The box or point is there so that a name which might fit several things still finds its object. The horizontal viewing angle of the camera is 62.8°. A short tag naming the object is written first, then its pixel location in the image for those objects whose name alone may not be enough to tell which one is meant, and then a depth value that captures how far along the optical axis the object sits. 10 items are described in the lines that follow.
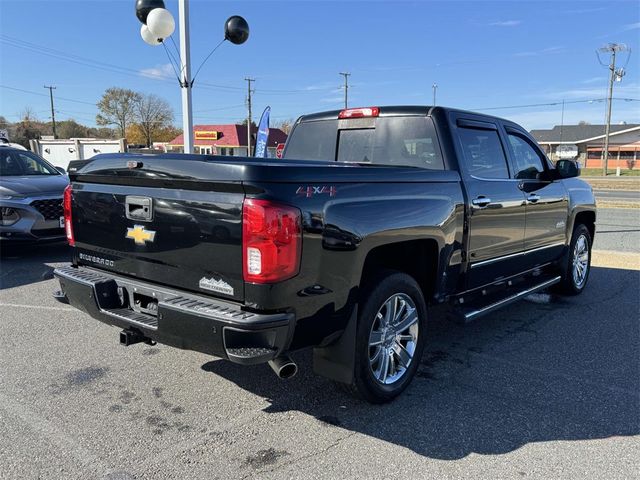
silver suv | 7.54
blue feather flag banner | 13.63
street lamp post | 10.79
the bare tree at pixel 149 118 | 81.56
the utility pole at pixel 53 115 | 81.43
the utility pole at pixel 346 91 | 63.03
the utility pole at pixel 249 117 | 55.68
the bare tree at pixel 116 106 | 80.00
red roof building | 58.94
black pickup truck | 2.74
